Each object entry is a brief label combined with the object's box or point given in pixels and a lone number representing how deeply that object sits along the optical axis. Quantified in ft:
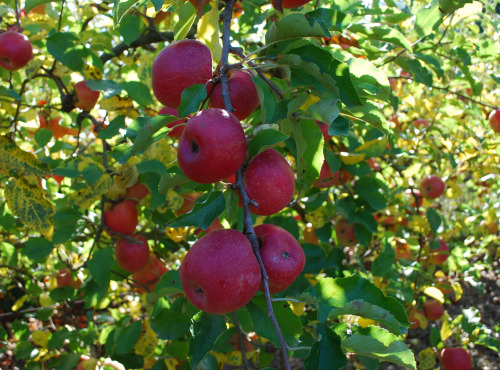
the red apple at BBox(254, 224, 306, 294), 2.65
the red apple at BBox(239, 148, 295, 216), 2.74
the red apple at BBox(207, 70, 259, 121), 2.96
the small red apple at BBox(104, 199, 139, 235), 5.30
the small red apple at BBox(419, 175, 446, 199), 8.46
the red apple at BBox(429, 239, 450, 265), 8.17
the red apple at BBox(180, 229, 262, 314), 2.43
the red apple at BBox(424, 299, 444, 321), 8.25
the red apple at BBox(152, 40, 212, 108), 2.98
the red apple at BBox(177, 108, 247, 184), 2.48
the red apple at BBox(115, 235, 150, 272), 5.29
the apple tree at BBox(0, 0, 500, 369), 2.55
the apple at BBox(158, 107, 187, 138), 3.90
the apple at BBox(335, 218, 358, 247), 6.36
